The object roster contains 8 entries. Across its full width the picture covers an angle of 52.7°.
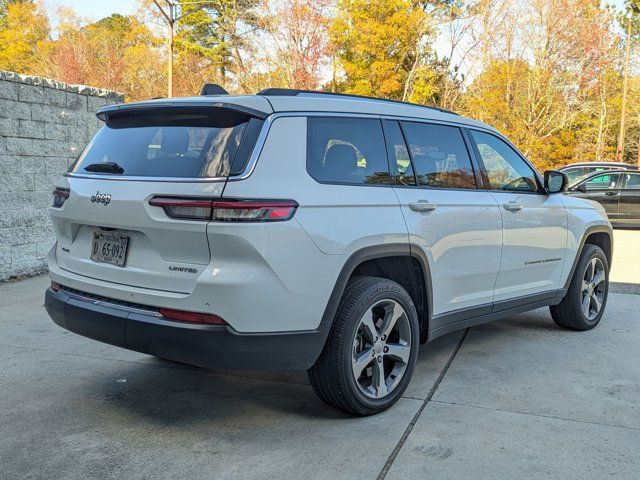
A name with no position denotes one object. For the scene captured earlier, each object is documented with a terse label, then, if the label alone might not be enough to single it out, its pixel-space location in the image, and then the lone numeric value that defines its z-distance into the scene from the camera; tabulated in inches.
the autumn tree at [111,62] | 1363.2
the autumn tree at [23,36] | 1592.0
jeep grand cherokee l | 122.3
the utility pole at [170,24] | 853.2
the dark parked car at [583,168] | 774.5
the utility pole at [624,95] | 1141.7
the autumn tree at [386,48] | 1204.5
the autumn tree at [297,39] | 1077.1
